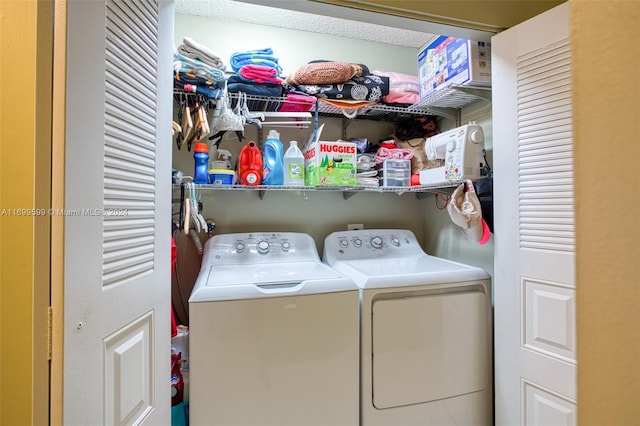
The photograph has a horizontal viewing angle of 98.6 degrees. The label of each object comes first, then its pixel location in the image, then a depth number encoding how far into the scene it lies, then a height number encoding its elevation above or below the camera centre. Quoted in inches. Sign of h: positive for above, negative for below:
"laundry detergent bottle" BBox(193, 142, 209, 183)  65.4 +12.5
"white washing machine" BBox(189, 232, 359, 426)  47.0 -24.0
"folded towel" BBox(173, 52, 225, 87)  58.7 +32.1
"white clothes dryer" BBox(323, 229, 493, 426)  54.6 -26.6
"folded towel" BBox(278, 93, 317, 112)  69.1 +29.0
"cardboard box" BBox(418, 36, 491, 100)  60.1 +36.0
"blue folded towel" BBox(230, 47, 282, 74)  66.2 +38.3
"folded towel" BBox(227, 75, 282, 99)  65.4 +30.9
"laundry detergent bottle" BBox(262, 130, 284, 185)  68.7 +13.9
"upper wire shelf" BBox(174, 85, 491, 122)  64.7 +29.7
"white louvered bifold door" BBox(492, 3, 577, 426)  43.8 -1.3
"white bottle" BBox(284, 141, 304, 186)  70.4 +12.6
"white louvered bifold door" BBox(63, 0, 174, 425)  25.3 +0.3
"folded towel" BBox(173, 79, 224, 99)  59.9 +28.3
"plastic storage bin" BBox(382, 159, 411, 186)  76.3 +12.4
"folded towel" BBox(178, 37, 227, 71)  58.9 +35.6
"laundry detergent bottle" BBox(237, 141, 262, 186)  67.2 +12.7
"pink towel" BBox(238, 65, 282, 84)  64.6 +33.7
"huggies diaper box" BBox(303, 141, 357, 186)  66.6 +13.0
